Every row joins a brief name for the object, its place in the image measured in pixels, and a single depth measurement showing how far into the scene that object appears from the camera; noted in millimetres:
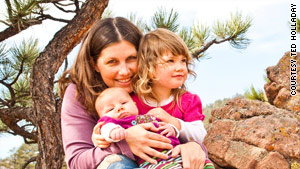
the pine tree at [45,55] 2689
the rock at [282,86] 2369
